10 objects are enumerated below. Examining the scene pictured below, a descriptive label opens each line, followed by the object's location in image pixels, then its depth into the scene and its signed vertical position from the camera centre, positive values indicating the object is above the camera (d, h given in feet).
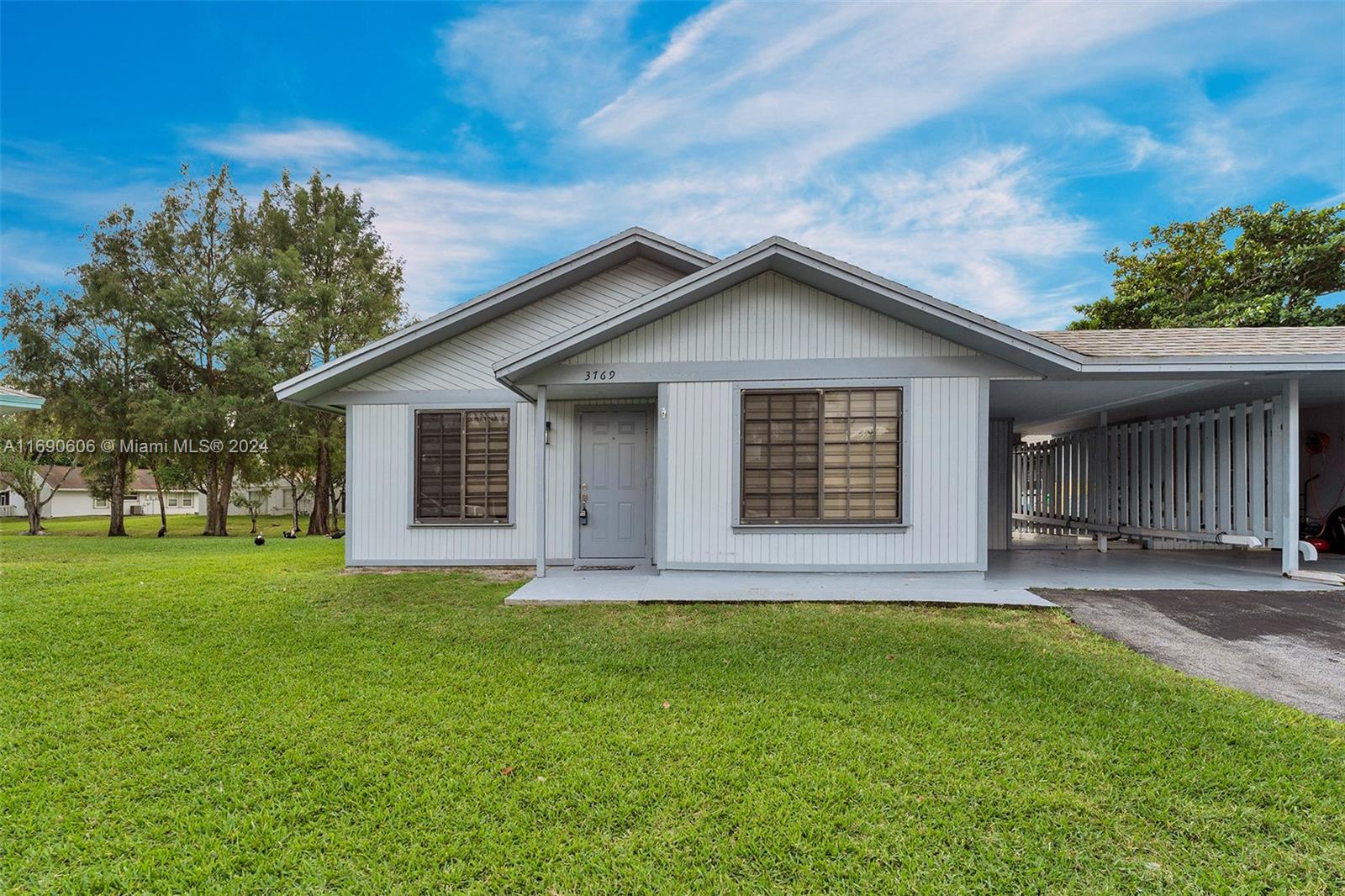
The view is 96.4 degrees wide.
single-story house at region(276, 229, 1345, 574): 22.67 +1.82
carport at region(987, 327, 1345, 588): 22.79 +0.66
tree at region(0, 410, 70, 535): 59.16 -0.15
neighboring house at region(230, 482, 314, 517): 122.86 -10.18
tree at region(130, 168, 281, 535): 54.70 +13.35
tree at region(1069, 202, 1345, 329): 56.75 +19.26
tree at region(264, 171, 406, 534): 59.16 +18.49
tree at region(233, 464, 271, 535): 63.82 -4.07
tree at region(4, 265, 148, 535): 56.34 +9.88
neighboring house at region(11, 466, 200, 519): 132.27 -10.81
